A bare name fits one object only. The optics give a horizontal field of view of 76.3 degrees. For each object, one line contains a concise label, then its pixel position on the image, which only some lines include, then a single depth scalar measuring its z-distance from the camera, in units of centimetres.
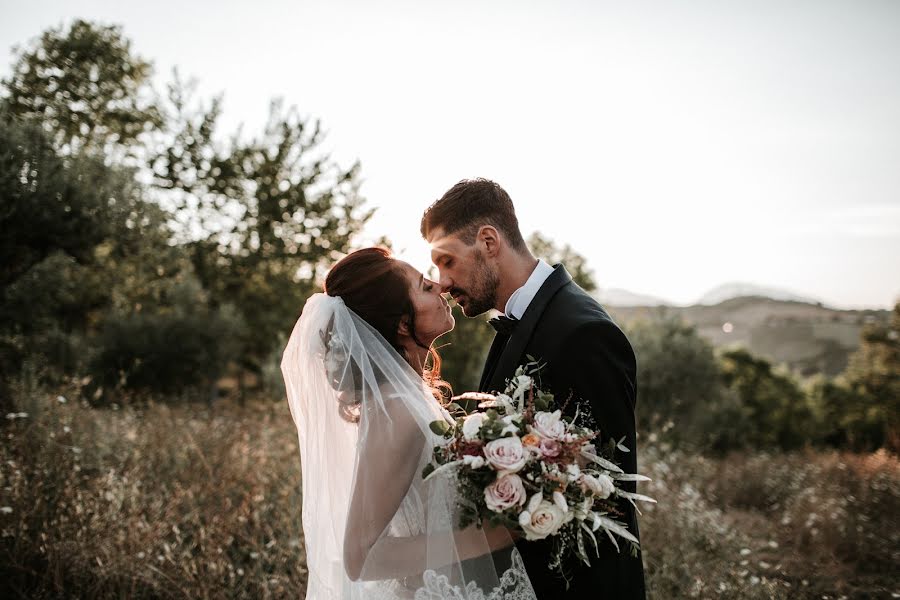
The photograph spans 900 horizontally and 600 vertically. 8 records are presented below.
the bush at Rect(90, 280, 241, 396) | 1394
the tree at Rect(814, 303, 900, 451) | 1962
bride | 222
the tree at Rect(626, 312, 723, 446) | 1280
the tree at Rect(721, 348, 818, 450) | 1788
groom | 229
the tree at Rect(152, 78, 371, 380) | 2016
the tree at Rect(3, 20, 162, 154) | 1955
